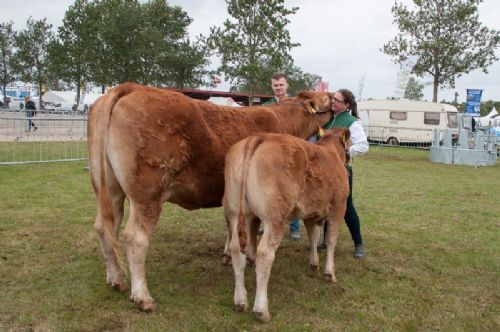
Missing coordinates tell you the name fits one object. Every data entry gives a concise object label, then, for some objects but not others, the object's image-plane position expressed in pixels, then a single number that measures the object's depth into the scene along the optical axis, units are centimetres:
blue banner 2219
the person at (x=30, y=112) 1298
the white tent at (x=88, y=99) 5711
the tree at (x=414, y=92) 5173
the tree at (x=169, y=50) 3222
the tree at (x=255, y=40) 2591
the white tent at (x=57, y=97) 6575
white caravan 2628
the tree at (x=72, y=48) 3597
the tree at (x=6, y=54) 3978
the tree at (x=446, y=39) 2772
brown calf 373
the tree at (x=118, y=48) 3175
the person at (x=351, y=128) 531
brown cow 376
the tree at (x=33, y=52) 3962
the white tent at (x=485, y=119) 4322
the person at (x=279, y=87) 626
